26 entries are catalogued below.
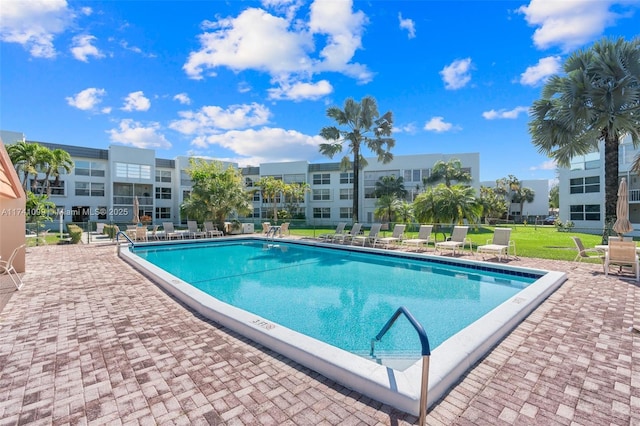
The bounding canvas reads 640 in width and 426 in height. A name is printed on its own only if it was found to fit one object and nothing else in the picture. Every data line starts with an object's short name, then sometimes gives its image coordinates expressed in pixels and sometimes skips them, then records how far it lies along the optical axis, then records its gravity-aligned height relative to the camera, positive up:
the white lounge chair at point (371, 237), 14.37 -1.23
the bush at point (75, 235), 15.59 -1.25
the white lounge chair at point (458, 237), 11.73 -1.02
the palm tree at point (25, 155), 21.02 +3.73
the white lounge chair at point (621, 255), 7.55 -1.08
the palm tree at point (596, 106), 11.16 +4.01
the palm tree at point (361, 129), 18.62 +5.02
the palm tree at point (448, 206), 16.31 +0.27
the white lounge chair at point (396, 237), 13.81 -1.20
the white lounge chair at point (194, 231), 18.39 -1.25
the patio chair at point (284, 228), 19.94 -1.15
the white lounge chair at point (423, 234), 12.62 -1.00
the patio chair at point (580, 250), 9.20 -1.17
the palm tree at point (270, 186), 34.25 +2.70
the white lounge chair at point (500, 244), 10.15 -1.13
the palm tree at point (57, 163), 22.98 +3.59
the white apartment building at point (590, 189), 23.25 +1.91
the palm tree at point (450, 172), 31.46 +3.96
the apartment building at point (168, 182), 29.53 +3.03
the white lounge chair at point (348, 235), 15.43 -1.21
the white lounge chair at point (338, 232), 16.51 -1.14
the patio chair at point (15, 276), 6.53 -1.59
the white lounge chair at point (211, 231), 18.85 -1.25
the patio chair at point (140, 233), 16.29 -1.22
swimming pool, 3.08 -1.93
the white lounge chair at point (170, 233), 17.48 -1.27
